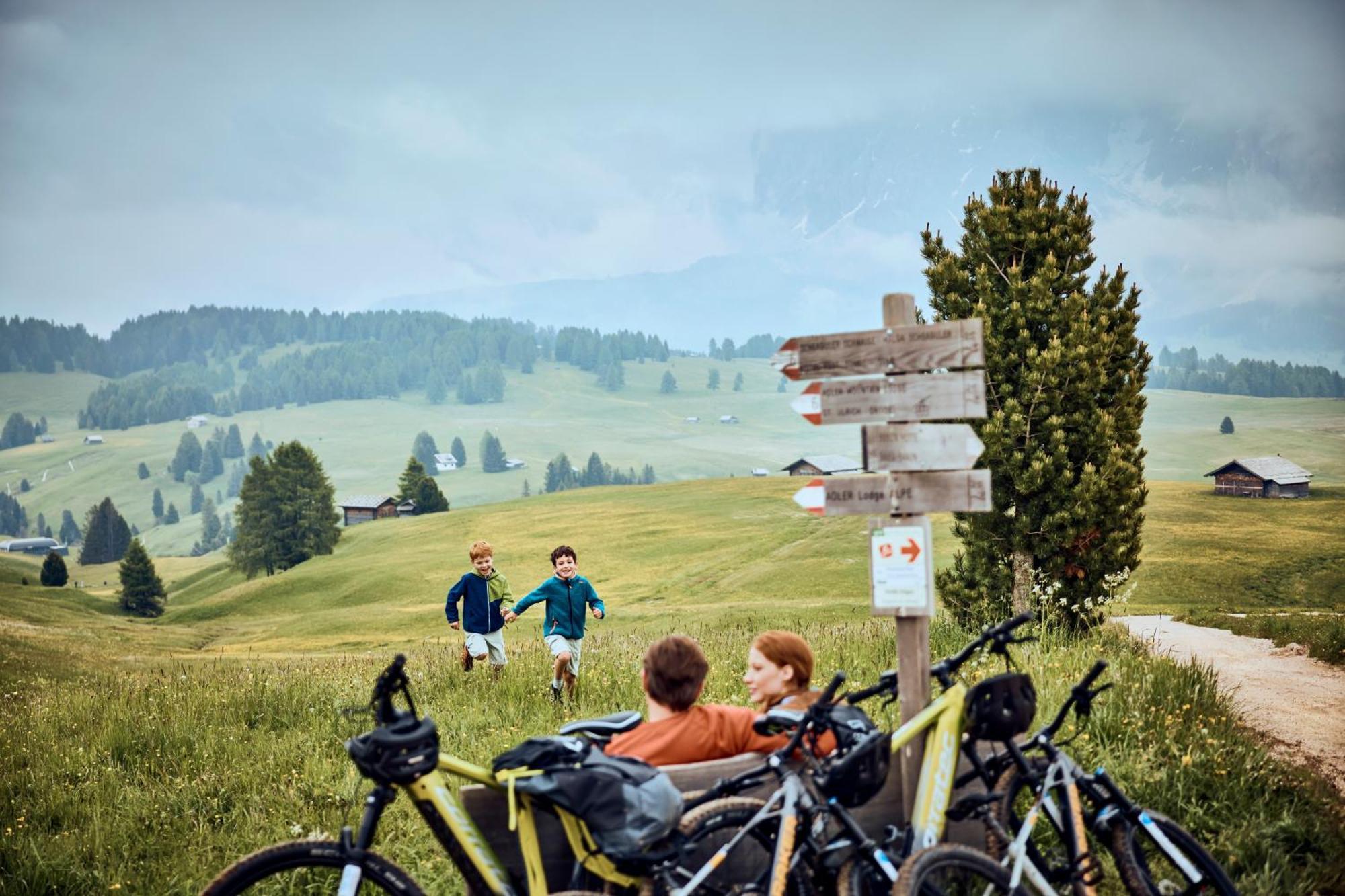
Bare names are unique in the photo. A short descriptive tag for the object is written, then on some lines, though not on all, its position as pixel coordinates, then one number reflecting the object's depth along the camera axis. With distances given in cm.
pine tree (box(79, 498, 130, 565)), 14338
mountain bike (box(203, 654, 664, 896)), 376
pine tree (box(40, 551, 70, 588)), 10269
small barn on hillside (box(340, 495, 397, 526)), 12175
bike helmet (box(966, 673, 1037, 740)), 456
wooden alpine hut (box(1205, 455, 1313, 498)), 6919
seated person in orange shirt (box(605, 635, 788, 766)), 482
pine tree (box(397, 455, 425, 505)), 11056
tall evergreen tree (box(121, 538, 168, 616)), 8512
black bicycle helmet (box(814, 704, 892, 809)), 413
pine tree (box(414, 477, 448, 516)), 11075
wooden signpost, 544
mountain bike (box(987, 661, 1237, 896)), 461
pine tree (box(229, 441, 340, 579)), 8831
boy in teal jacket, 1028
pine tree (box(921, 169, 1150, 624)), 1459
